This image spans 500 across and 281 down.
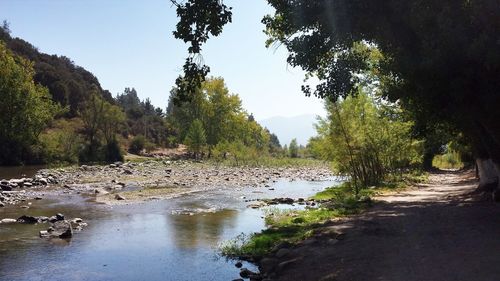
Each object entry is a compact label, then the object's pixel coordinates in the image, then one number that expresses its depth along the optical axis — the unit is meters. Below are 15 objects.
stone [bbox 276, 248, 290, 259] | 13.50
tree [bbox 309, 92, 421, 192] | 28.95
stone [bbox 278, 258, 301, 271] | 12.34
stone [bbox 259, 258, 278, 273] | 12.70
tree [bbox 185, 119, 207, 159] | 81.44
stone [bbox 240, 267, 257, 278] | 12.41
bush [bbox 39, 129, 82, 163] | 62.78
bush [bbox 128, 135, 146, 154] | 92.84
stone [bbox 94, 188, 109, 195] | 31.85
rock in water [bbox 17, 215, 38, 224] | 20.12
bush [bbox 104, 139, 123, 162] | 71.25
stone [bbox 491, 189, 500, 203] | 17.80
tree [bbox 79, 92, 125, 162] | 70.64
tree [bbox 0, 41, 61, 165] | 59.75
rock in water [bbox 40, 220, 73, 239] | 17.12
